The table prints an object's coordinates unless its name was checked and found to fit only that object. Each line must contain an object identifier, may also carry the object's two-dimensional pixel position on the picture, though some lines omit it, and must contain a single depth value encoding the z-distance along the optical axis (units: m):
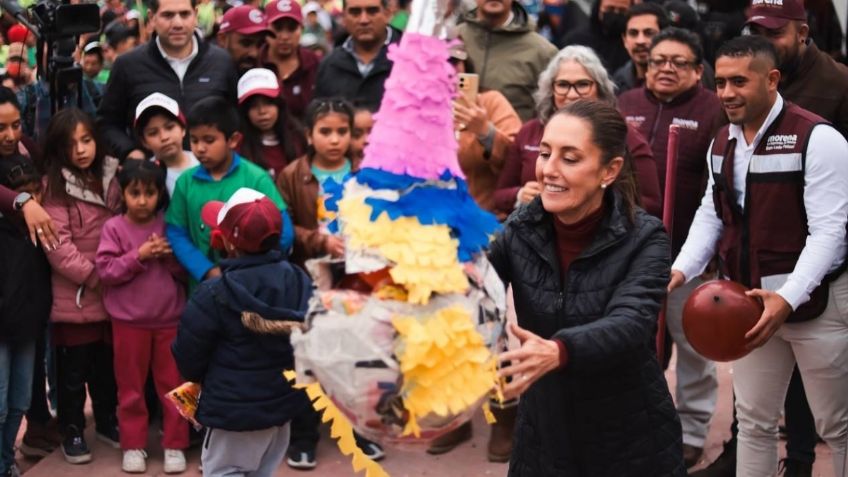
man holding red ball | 4.18
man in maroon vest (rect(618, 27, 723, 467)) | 5.46
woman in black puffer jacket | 3.10
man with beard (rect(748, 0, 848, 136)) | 4.82
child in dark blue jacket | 4.18
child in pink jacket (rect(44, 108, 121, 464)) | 5.42
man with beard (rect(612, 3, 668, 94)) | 6.27
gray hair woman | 5.20
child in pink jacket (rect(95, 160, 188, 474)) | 5.42
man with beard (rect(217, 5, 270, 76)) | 6.68
